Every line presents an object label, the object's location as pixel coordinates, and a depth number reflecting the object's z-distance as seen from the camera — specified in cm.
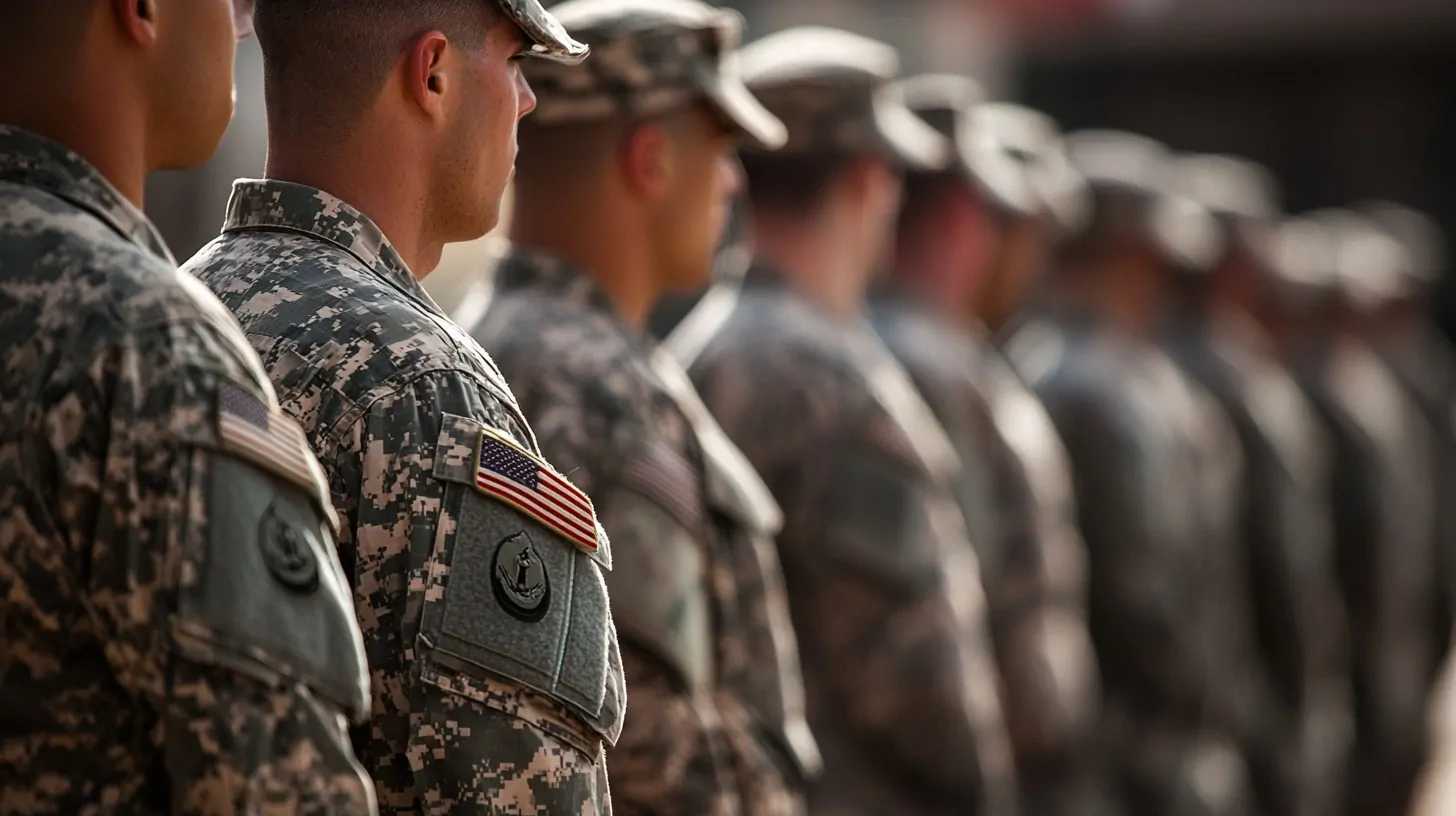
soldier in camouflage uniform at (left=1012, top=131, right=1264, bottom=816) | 1659
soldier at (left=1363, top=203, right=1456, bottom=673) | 2656
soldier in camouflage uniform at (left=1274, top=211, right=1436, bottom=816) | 2352
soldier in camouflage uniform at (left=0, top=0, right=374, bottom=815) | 417
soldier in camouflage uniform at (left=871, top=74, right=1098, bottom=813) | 1388
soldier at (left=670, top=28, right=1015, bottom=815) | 1001
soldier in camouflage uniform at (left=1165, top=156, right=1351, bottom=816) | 2066
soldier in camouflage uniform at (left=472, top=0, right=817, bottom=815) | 734
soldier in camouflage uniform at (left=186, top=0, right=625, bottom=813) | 504
